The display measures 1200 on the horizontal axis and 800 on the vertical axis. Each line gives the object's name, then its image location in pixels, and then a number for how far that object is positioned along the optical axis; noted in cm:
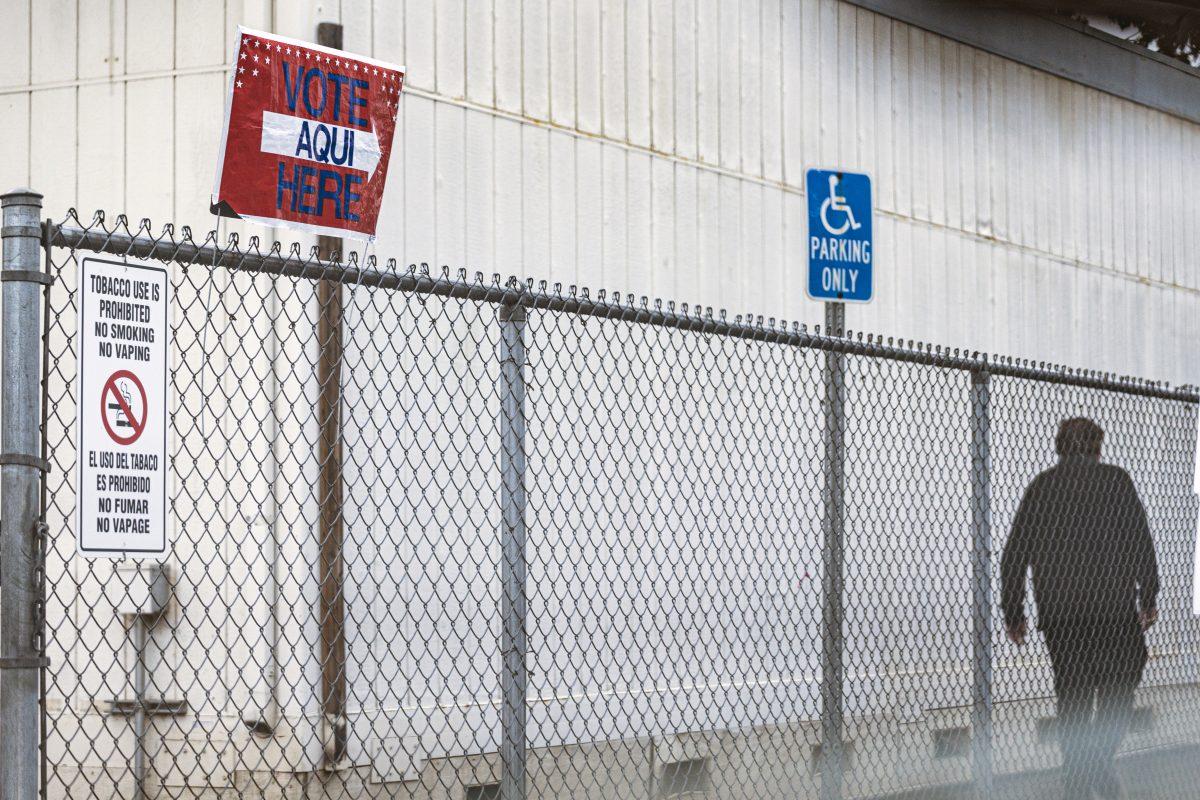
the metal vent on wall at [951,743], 1498
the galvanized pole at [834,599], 1087
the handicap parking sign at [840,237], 1287
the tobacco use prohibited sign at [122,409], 657
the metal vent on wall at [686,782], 1490
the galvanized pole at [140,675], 1230
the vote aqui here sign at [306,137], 779
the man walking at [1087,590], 1380
